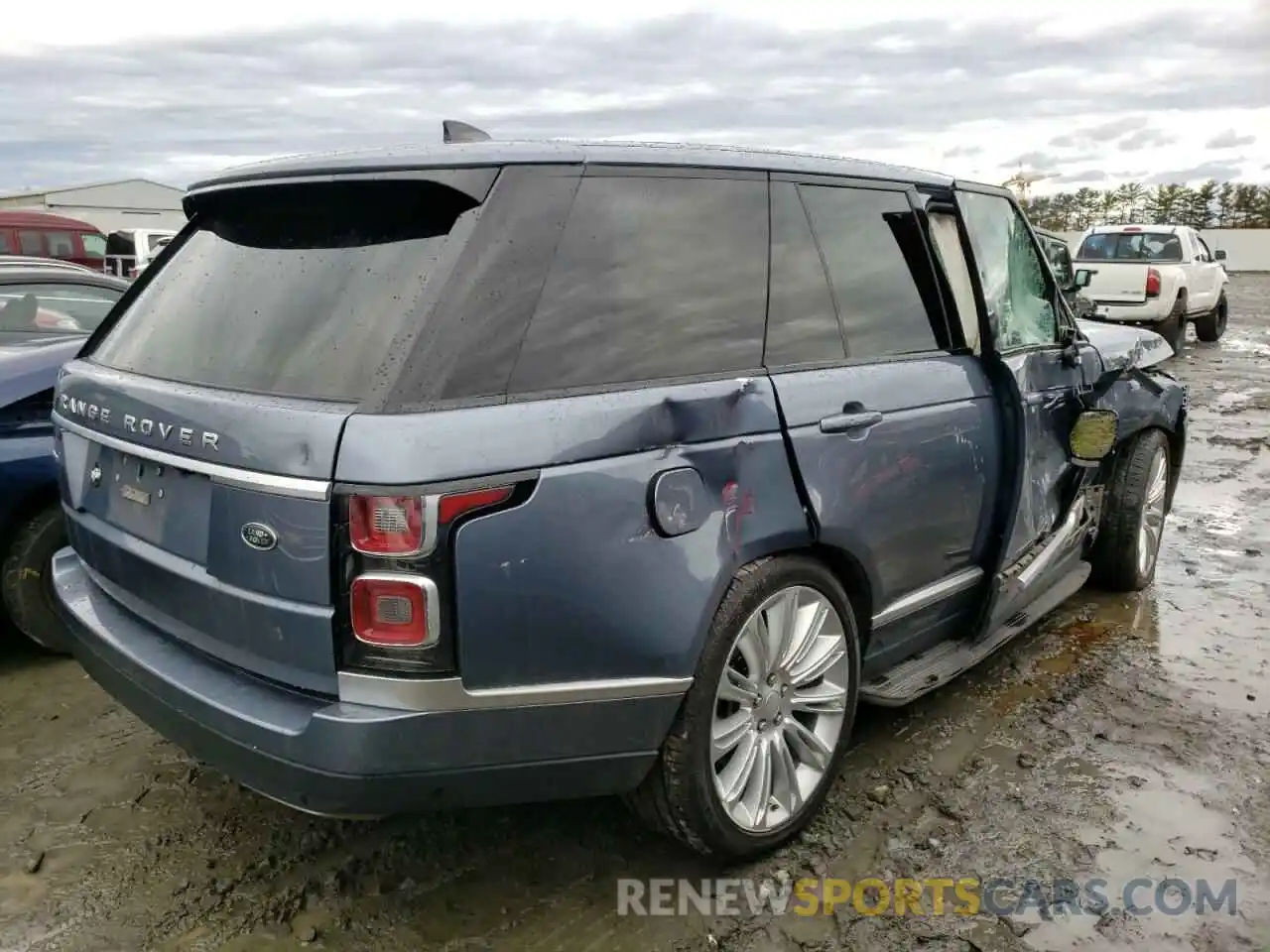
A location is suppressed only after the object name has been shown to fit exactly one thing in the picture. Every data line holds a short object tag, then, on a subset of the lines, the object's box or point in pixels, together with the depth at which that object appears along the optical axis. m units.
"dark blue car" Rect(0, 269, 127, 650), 3.80
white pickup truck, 14.23
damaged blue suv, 2.07
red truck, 18.67
